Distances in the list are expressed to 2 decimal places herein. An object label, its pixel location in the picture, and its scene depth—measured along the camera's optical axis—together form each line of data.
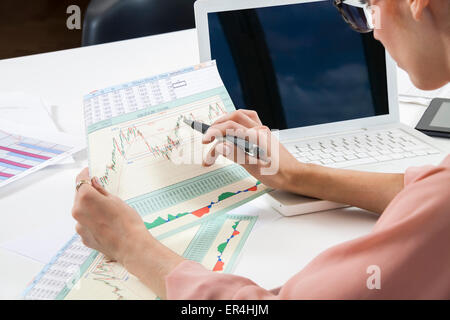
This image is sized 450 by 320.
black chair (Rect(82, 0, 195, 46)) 1.89
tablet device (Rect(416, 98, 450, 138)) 1.22
